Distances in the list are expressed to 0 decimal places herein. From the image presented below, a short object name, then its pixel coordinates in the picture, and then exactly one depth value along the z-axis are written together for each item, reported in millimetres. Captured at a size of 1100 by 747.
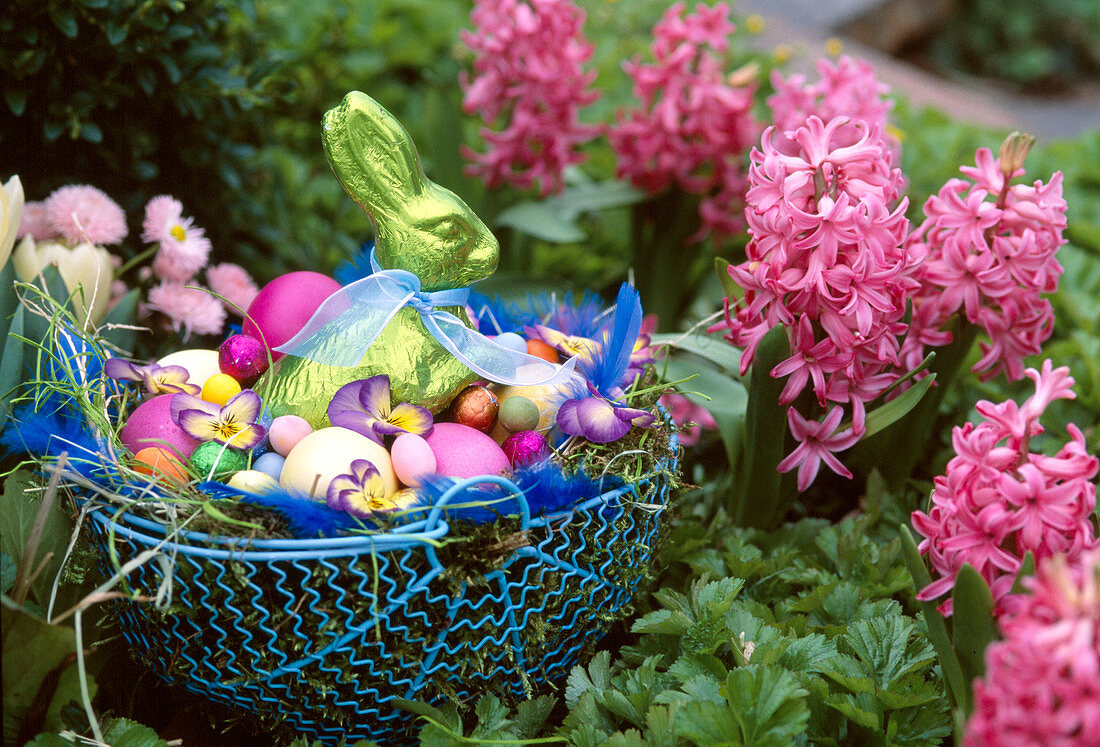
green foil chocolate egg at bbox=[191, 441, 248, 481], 904
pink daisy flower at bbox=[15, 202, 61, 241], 1309
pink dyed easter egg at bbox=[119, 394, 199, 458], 956
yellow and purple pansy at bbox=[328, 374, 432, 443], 936
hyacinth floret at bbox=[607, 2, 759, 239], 1816
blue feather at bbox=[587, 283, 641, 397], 1010
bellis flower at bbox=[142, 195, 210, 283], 1326
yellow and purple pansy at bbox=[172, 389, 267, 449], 915
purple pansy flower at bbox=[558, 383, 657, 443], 929
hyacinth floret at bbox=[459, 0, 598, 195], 1775
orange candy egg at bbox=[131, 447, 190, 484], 907
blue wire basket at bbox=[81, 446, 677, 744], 795
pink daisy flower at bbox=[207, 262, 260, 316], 1417
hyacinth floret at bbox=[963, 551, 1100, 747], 572
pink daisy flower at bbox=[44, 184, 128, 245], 1281
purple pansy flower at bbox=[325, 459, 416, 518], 810
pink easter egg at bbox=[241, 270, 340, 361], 1064
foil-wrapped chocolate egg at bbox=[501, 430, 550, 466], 935
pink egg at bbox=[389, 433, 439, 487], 887
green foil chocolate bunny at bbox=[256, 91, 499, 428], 969
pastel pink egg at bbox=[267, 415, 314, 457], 938
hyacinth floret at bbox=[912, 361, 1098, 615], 772
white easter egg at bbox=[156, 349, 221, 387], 1057
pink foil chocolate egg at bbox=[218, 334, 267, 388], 1042
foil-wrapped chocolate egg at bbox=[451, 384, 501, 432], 1017
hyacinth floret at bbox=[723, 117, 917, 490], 997
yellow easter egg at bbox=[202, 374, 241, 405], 996
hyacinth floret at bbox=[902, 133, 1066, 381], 1107
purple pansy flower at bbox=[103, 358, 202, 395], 1000
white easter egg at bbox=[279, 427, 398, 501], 861
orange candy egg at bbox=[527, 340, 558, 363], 1114
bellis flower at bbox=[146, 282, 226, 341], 1322
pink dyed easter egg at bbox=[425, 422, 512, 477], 917
